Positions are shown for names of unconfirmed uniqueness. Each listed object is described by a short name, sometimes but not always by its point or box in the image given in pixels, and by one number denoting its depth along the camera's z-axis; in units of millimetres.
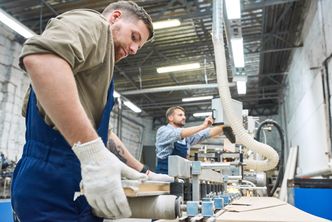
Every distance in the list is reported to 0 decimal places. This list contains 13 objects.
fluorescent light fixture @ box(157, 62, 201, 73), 7484
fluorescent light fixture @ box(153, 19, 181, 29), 5660
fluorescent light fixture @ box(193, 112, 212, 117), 10098
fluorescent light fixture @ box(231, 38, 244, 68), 5029
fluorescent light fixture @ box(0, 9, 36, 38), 4156
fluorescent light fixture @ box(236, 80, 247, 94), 7055
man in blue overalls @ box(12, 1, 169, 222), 792
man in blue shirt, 2971
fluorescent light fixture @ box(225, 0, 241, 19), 3762
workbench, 1220
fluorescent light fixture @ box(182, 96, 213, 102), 9584
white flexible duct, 2938
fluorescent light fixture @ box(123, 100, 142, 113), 8312
